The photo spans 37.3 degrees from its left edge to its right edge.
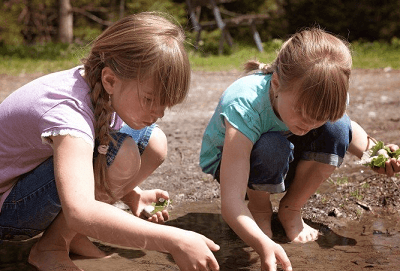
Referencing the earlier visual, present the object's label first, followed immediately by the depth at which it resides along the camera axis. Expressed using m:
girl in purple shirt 1.81
